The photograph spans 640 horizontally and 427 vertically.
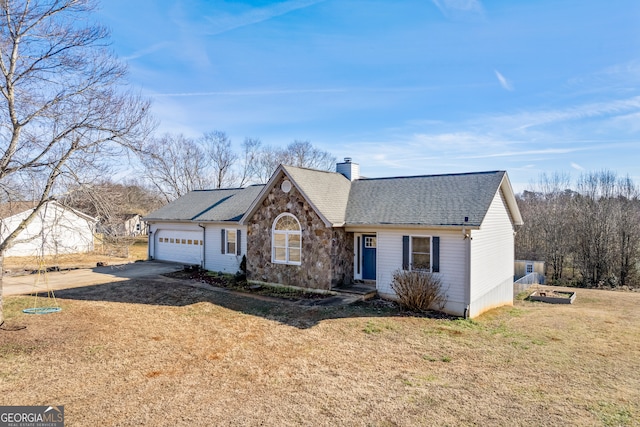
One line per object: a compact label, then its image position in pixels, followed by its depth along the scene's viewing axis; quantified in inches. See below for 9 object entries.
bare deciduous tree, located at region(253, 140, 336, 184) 1966.0
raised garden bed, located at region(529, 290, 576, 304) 719.7
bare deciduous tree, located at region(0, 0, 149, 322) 337.1
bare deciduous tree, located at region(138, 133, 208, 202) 1673.2
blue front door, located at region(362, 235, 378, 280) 599.3
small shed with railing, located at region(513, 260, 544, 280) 1219.9
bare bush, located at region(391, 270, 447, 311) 495.2
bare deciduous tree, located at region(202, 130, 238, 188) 1900.8
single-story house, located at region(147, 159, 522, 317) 502.0
